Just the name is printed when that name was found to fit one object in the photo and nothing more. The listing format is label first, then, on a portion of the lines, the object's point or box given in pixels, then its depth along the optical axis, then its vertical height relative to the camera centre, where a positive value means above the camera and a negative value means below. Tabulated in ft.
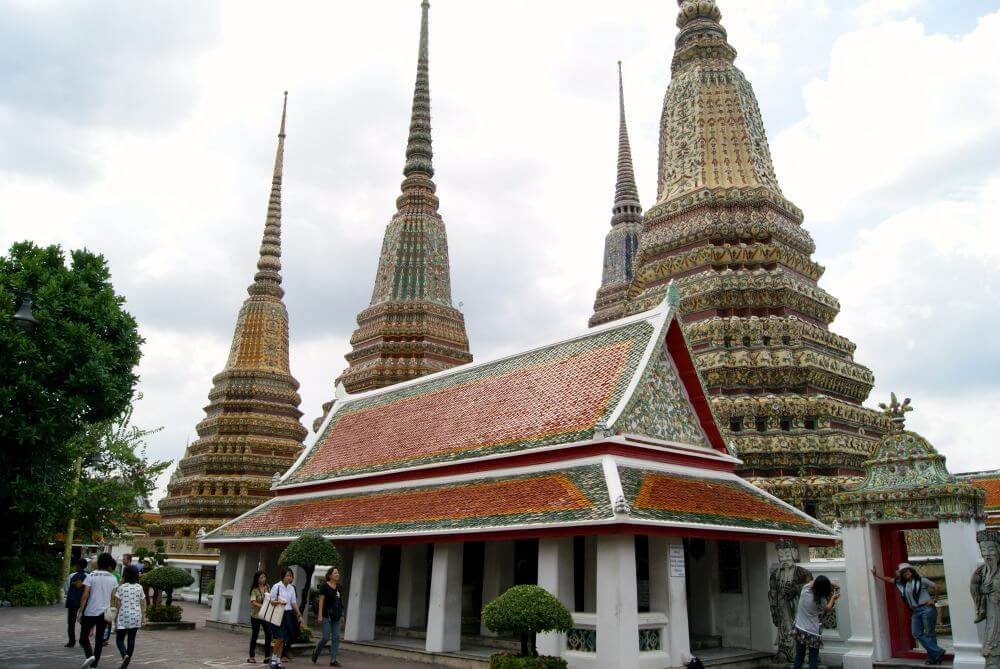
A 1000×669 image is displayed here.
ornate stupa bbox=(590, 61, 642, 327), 127.44 +54.19
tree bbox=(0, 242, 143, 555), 51.13 +12.64
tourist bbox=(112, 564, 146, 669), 33.96 -1.97
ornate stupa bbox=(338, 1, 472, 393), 102.99 +34.57
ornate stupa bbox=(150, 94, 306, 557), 109.91 +18.65
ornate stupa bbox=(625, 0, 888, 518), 62.39 +24.93
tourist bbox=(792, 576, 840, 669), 33.06 -1.38
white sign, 38.47 +0.80
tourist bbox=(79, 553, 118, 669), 35.24 -1.79
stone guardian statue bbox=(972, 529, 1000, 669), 32.45 -0.22
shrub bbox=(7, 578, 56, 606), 73.10 -2.84
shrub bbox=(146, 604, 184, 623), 59.67 -3.55
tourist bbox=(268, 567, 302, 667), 39.01 -1.84
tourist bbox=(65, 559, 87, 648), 41.04 -1.43
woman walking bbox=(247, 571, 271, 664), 41.39 -2.00
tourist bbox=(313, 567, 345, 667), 41.32 -1.88
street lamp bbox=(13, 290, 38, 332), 37.83 +11.22
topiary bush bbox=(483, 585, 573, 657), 32.73 -1.56
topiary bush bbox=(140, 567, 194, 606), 59.00 -1.00
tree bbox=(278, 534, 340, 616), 45.44 +0.86
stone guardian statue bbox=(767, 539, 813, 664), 37.88 -0.39
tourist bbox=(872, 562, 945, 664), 35.29 -0.86
